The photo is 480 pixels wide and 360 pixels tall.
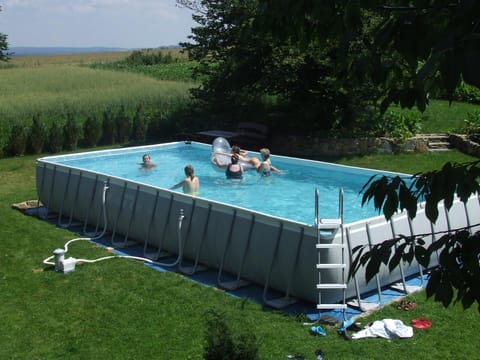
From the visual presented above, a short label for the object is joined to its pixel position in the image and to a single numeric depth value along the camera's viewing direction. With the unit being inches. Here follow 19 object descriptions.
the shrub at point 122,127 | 828.0
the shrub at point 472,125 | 689.8
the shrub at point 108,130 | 821.2
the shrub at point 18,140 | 757.3
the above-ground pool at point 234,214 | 309.1
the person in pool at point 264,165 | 529.7
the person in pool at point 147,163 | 549.9
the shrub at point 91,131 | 804.6
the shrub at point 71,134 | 784.9
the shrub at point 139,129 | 836.0
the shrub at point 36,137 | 768.3
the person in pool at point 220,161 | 574.9
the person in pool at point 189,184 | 432.5
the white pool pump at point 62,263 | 350.3
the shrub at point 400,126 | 700.7
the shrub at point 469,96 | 912.3
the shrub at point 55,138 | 775.1
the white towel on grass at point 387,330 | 264.4
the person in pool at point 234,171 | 522.3
